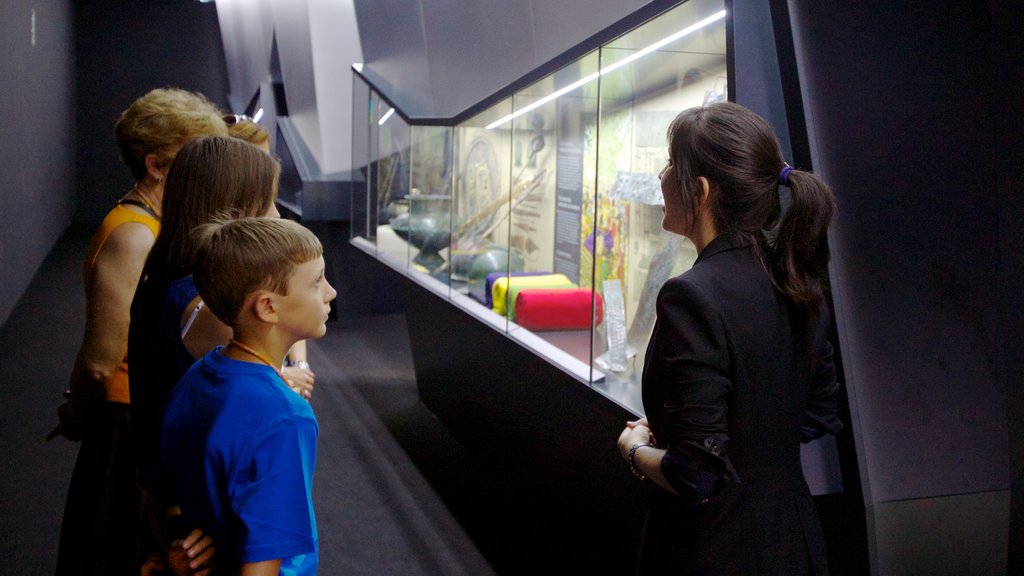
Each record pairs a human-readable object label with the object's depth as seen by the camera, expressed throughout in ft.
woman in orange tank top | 6.43
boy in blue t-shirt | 4.17
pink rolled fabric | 10.13
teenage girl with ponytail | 4.69
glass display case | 8.28
